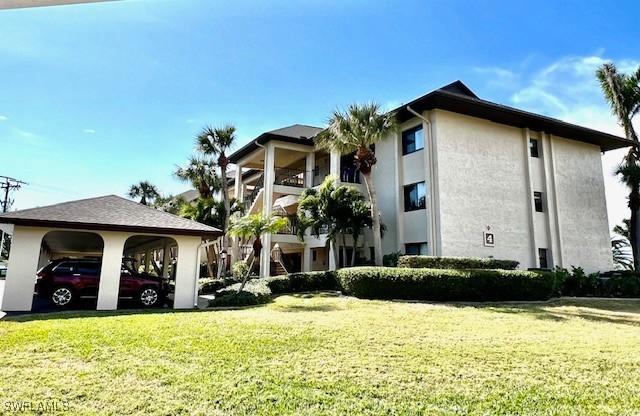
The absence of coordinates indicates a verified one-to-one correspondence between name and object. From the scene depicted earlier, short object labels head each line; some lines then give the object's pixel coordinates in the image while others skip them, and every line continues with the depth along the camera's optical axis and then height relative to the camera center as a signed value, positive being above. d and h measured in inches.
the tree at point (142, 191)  1507.1 +300.9
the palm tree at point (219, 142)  1015.6 +325.1
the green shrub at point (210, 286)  910.4 -24.7
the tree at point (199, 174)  1112.8 +269.2
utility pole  1787.8 +379.1
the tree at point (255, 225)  711.1 +85.8
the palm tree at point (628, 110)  938.1 +398.4
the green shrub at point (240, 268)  927.7 +15.7
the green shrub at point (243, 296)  599.1 -32.2
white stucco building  766.5 +190.9
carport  512.7 +54.5
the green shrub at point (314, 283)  768.3 -13.2
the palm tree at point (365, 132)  730.8 +254.6
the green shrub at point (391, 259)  736.2 +31.7
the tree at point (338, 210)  775.7 +123.1
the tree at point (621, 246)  1247.2 +100.2
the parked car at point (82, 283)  551.5 -13.0
